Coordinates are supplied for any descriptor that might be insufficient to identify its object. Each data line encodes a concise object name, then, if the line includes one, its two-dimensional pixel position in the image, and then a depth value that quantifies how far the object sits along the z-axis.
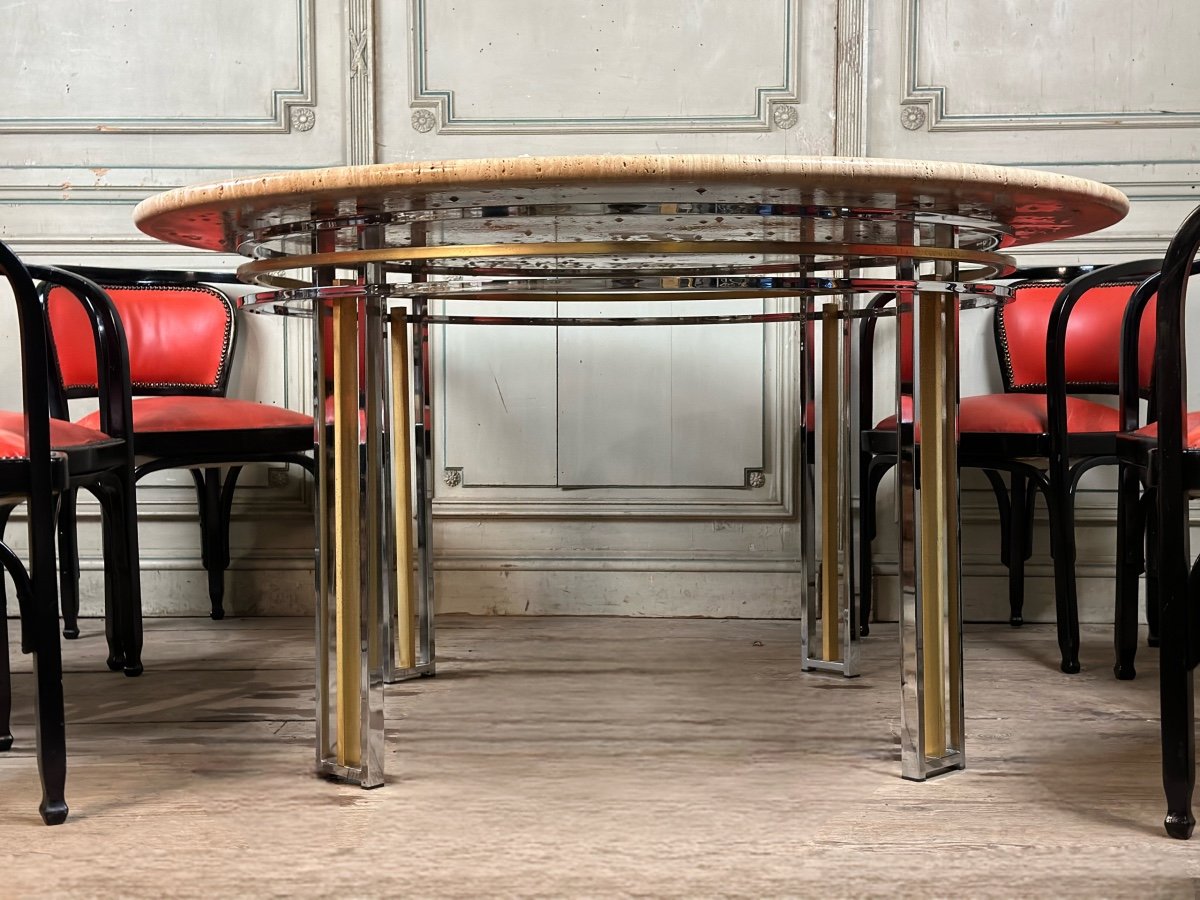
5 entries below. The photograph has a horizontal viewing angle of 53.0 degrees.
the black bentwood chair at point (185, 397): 2.10
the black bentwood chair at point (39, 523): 1.25
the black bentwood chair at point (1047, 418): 1.95
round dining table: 1.07
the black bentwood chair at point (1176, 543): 1.19
